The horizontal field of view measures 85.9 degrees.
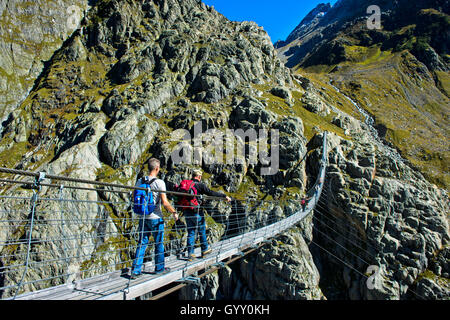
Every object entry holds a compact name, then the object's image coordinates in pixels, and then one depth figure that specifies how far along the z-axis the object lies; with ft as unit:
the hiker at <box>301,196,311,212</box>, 64.15
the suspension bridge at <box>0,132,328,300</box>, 14.58
